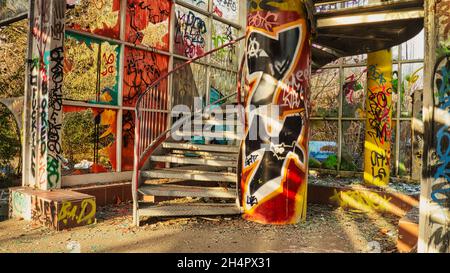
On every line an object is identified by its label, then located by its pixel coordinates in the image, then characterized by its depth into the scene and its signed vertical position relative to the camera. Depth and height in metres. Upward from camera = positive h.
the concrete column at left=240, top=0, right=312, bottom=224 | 5.18 +0.32
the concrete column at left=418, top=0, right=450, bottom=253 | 3.39 +0.06
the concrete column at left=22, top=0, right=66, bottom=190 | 5.38 +0.53
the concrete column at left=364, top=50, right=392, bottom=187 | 7.71 +0.46
